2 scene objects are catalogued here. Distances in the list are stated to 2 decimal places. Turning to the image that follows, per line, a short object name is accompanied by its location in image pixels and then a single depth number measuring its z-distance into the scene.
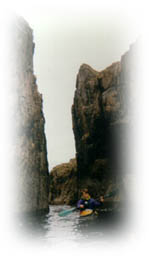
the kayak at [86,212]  21.30
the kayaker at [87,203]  21.97
